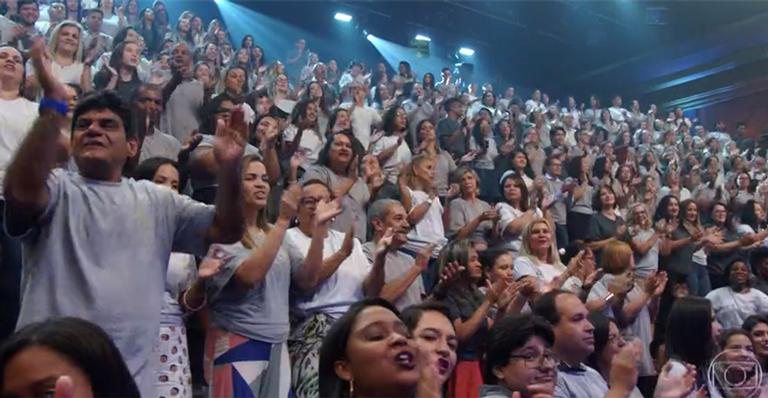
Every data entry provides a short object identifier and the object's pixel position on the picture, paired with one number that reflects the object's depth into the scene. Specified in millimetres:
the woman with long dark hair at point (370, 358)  2051
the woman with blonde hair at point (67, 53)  4887
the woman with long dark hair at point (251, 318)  3008
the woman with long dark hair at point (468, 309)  3941
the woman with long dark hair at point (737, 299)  5863
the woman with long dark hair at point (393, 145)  6754
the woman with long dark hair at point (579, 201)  7434
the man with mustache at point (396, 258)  4086
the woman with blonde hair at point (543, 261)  4848
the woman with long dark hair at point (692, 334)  3896
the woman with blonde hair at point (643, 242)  6234
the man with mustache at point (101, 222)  1862
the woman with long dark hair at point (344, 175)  5090
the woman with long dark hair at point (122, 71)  5105
